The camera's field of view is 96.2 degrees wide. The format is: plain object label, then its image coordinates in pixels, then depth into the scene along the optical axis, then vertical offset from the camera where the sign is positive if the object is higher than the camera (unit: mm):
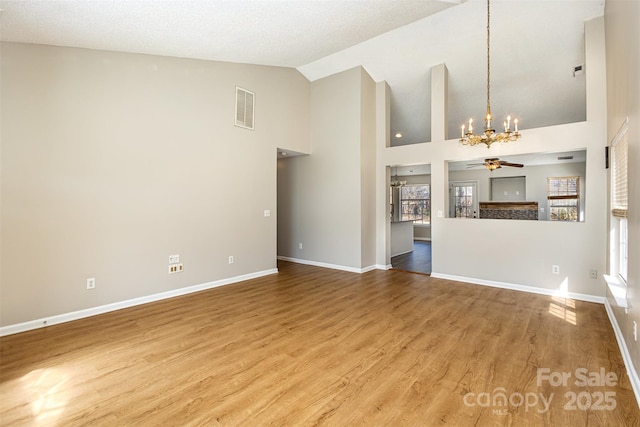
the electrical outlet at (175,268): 4086 -785
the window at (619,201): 2834 +152
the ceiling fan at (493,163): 4531 +817
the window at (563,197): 8390 +527
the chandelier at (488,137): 3626 +1039
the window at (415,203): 10820 +438
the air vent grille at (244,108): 4867 +1840
